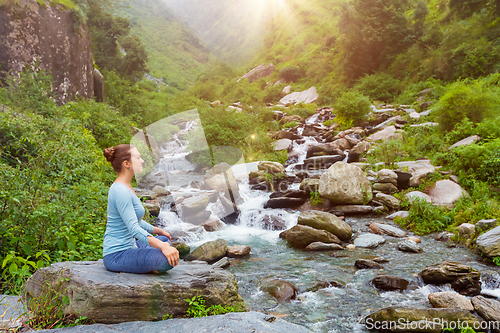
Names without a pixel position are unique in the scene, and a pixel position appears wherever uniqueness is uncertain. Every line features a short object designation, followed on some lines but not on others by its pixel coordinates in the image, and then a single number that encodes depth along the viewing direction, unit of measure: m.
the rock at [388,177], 11.02
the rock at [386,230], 8.27
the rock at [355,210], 9.91
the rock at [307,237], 7.88
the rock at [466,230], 7.33
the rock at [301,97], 32.19
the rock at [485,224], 6.89
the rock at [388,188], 10.85
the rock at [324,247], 7.59
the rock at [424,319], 4.04
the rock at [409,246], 7.16
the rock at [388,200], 10.03
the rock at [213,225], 9.45
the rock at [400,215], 9.30
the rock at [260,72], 41.03
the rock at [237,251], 7.46
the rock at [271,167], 13.50
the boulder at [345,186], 10.21
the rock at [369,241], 7.66
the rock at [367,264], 6.38
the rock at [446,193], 9.20
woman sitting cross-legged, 2.98
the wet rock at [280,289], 5.34
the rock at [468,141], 10.48
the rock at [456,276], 5.18
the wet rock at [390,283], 5.48
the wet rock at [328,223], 8.15
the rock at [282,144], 17.72
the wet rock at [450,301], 4.47
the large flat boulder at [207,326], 2.89
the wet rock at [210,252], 7.05
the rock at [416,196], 9.40
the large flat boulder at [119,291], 3.00
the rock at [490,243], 6.07
